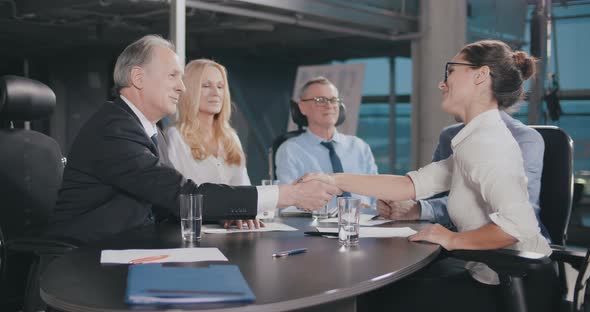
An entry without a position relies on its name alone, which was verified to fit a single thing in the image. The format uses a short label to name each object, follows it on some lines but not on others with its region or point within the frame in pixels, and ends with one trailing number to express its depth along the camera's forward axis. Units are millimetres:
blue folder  1276
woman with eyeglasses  2051
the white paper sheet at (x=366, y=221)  2553
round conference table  1322
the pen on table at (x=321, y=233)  2204
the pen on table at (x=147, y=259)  1657
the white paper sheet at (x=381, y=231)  2243
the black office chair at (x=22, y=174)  2539
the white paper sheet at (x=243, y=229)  2254
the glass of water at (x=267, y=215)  2586
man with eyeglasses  3859
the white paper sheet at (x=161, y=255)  1682
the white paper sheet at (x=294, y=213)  2844
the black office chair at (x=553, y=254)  1820
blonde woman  3268
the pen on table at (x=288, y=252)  1802
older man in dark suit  2270
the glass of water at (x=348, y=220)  2043
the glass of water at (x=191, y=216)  2053
